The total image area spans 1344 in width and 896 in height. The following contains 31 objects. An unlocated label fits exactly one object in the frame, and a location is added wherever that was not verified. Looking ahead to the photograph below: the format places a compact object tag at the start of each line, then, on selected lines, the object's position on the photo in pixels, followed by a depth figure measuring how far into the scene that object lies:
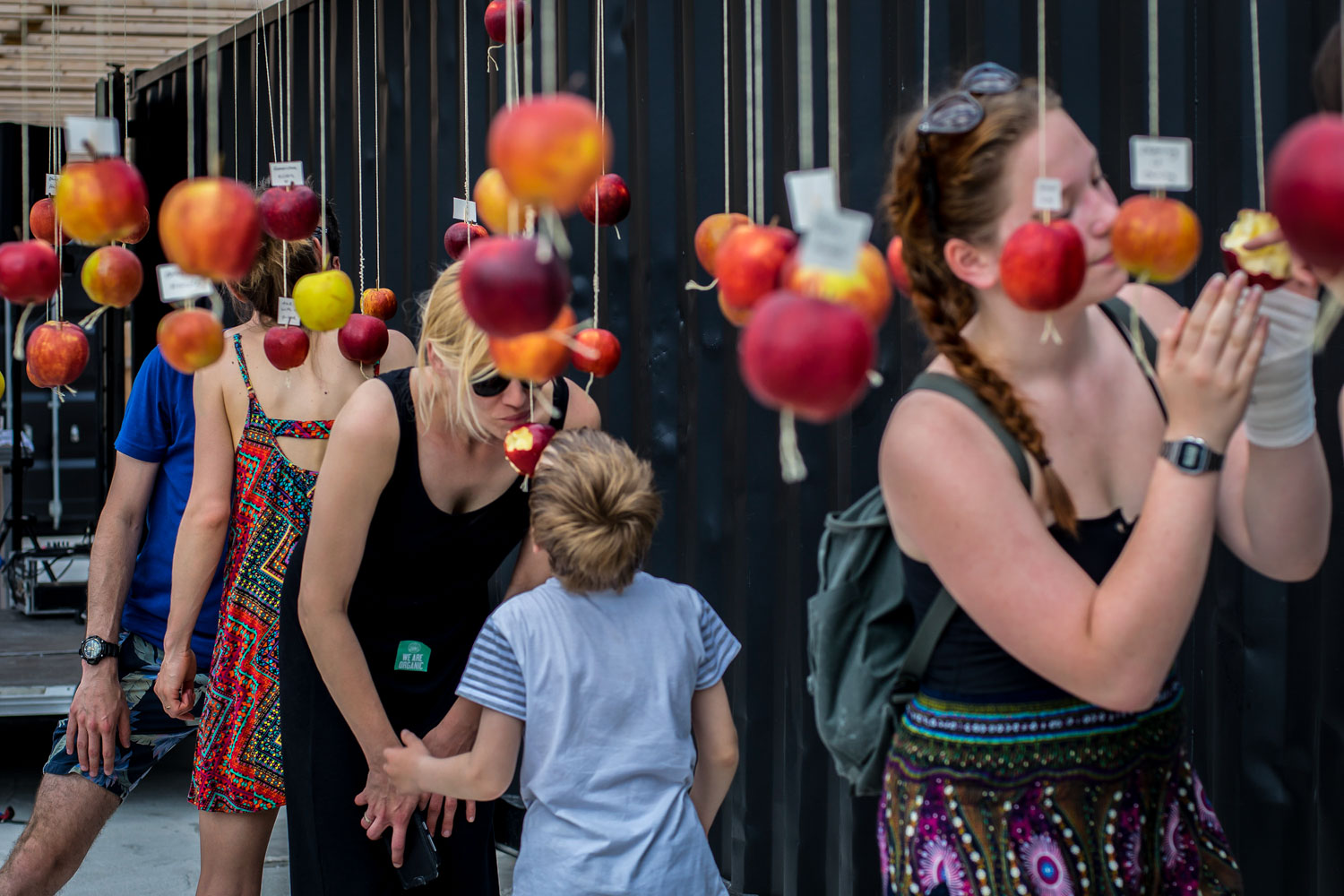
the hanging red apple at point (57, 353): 5.50
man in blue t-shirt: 6.12
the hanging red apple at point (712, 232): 5.39
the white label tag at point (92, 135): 5.13
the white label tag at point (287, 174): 5.53
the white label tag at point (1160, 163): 4.94
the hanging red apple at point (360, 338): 5.76
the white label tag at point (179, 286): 5.10
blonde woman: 5.66
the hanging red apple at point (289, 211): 5.55
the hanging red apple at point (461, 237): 5.77
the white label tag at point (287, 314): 5.69
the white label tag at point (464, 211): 5.70
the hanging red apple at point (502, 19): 5.71
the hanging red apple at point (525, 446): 5.47
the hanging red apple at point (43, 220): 5.78
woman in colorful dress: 6.04
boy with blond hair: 5.57
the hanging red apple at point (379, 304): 5.99
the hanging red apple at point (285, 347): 5.67
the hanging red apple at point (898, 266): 5.20
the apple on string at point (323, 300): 5.55
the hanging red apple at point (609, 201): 5.77
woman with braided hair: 5.01
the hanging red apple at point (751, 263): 5.02
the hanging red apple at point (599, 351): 5.46
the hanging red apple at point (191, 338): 5.20
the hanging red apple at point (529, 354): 5.07
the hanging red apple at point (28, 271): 5.25
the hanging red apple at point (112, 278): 5.34
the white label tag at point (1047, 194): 4.96
